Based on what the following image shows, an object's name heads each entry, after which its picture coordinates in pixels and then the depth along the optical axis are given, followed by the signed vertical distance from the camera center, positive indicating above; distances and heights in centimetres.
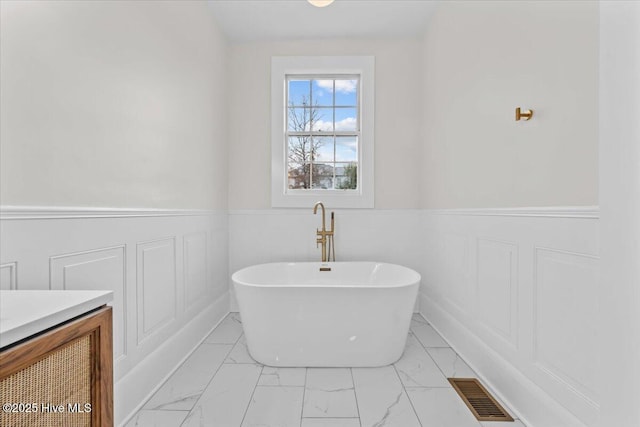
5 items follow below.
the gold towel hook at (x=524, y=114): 149 +42
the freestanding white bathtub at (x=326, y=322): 196 -66
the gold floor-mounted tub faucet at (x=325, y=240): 291 -26
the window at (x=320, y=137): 310 +69
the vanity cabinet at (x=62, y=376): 56 -31
